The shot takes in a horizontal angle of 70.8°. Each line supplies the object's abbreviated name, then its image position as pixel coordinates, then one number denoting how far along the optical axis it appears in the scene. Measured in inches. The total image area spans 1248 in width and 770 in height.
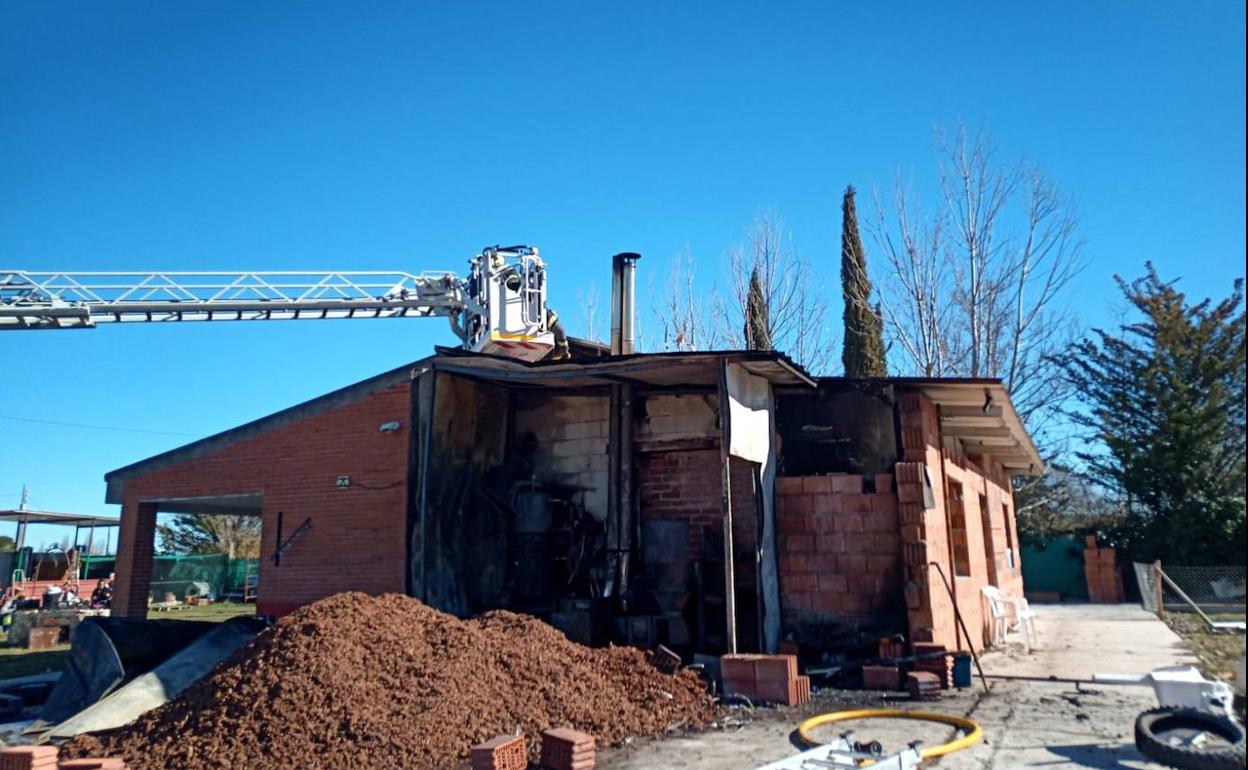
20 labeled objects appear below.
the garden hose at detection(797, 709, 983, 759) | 235.5
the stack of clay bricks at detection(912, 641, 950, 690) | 345.7
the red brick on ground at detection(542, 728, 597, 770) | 235.8
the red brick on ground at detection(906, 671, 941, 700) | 321.4
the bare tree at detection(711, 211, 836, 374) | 979.9
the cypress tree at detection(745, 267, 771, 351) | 967.6
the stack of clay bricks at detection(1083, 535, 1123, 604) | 928.9
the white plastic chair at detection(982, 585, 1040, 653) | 494.6
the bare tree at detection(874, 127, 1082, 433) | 977.5
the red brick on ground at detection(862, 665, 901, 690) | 346.9
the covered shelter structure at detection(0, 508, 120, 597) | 1113.4
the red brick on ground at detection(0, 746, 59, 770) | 247.1
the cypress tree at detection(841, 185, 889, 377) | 956.0
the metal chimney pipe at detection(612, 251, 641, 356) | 513.0
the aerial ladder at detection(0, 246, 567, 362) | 670.5
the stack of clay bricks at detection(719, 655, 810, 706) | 323.6
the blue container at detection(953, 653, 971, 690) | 346.9
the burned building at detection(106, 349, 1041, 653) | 392.5
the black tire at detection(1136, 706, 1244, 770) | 204.8
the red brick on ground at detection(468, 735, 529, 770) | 229.6
